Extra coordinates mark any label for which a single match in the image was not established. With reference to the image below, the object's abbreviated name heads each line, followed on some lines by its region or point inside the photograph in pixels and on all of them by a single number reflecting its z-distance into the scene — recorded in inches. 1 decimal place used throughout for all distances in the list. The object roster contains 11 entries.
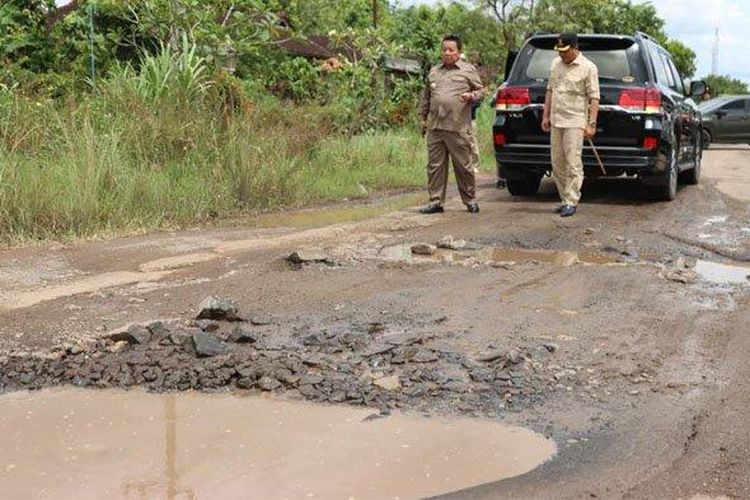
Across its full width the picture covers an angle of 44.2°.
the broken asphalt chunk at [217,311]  193.0
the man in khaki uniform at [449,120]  354.3
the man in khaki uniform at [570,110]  349.1
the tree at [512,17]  1136.9
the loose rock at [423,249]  273.1
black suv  372.5
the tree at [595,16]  1152.8
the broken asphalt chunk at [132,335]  175.8
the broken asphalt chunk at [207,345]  169.3
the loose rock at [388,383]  156.6
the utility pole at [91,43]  492.7
